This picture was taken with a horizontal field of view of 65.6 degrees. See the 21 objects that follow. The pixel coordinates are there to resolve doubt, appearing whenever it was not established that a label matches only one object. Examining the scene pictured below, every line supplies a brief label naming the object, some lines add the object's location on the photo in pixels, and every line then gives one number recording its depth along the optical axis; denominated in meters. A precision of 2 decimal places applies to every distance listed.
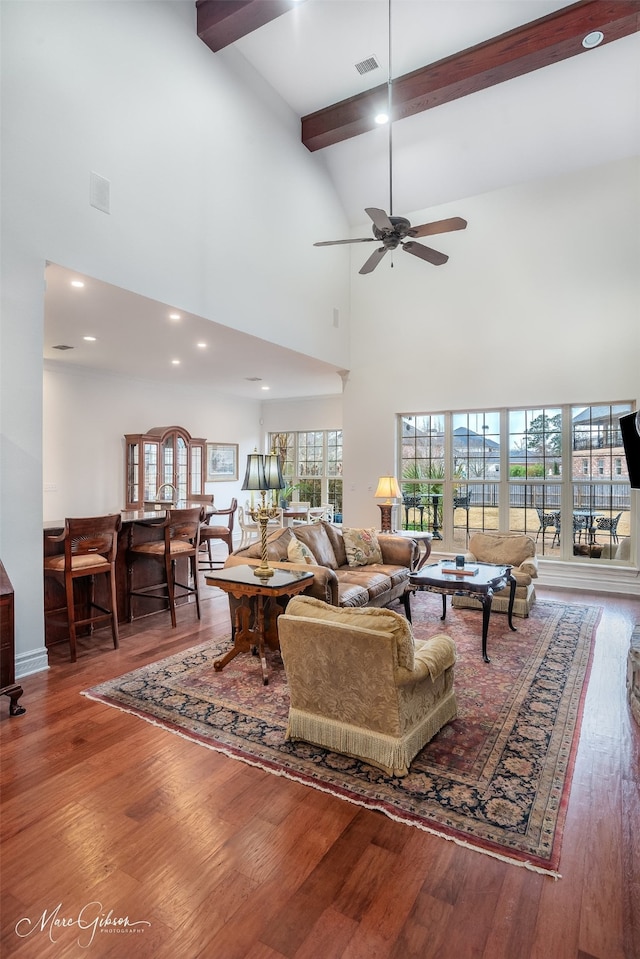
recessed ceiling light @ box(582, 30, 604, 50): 4.67
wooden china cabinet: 7.96
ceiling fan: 3.90
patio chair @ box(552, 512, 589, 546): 6.46
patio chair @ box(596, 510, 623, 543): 6.28
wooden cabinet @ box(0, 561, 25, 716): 2.85
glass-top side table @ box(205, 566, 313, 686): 3.44
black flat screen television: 4.10
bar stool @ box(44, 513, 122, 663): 3.79
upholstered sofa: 4.06
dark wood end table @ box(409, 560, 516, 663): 4.01
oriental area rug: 2.09
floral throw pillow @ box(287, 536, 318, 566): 4.26
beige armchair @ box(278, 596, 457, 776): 2.27
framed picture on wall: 9.84
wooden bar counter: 4.09
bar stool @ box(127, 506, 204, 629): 4.63
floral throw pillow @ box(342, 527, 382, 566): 5.18
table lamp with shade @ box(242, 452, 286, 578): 3.68
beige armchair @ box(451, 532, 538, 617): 4.95
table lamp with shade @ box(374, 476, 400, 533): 6.36
